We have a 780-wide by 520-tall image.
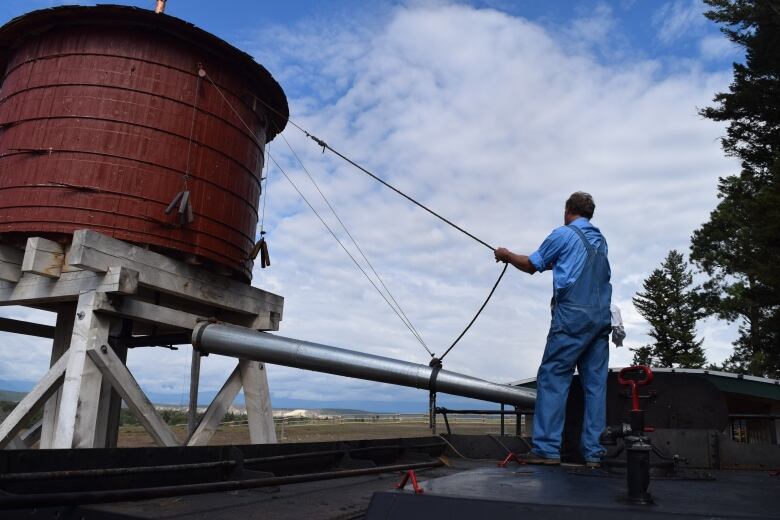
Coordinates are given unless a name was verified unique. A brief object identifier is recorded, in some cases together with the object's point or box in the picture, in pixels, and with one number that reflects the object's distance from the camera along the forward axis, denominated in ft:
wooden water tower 21.45
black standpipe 6.26
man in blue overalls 12.98
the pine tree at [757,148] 58.54
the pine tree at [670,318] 126.62
